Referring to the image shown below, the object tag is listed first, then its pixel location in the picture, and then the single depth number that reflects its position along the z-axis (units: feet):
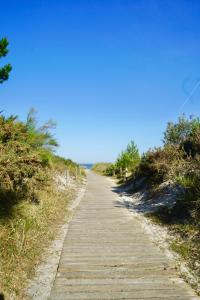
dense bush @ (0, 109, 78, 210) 24.66
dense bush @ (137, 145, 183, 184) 38.01
